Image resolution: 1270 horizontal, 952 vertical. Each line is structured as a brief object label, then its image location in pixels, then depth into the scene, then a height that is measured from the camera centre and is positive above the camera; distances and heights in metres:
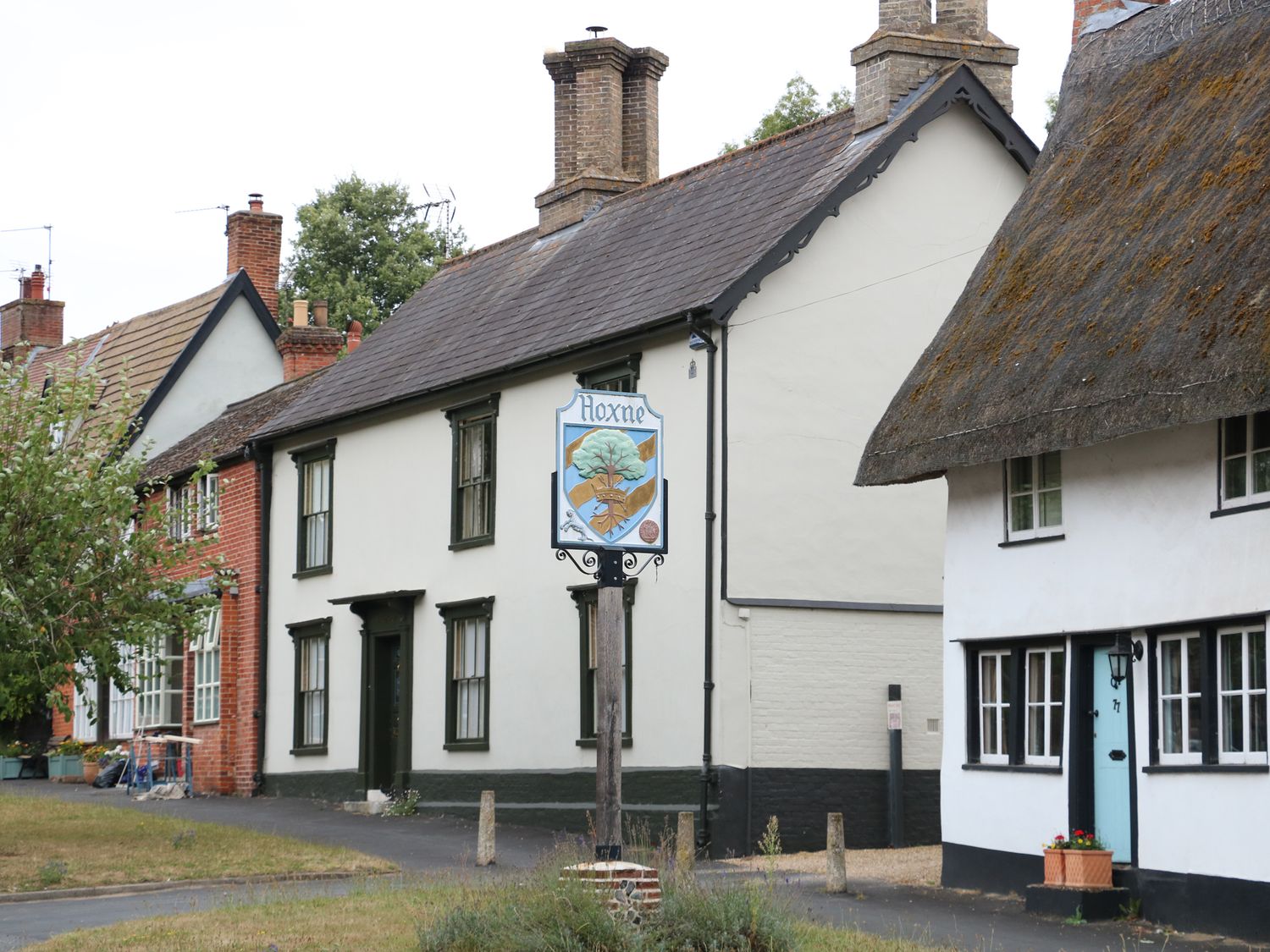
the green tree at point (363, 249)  55.11 +12.69
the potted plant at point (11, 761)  36.16 -2.01
